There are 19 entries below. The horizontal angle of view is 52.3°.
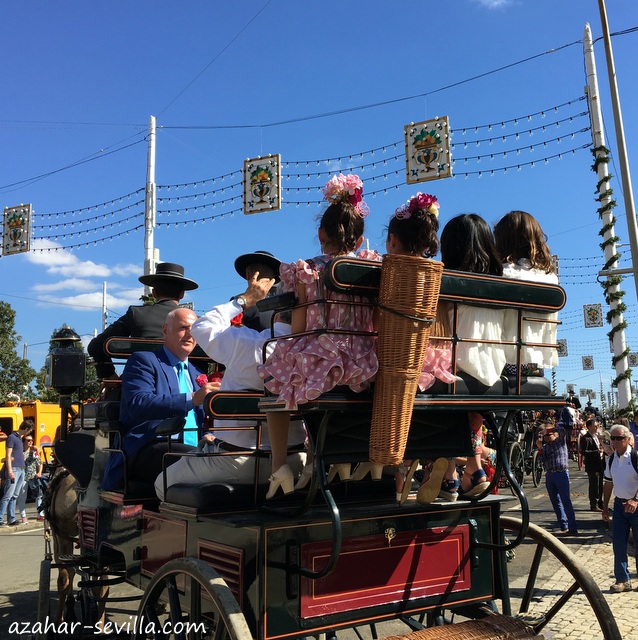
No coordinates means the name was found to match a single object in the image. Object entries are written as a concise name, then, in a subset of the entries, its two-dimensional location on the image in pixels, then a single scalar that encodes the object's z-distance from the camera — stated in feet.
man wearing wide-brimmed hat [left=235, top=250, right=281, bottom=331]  11.99
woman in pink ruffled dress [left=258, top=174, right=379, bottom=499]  7.92
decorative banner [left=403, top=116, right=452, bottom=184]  37.91
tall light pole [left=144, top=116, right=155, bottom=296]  50.29
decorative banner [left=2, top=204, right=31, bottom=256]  53.83
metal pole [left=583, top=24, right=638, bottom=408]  45.88
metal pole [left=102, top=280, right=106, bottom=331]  120.42
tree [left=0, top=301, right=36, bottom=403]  102.22
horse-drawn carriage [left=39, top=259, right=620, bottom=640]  8.30
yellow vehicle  63.10
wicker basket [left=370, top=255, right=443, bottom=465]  7.86
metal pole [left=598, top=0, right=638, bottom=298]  40.42
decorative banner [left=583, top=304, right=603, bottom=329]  70.95
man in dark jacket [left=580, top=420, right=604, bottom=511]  39.88
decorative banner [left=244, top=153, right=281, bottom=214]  42.24
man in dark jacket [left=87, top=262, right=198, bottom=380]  16.61
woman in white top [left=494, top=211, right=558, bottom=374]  10.02
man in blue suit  12.18
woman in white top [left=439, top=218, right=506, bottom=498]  9.12
